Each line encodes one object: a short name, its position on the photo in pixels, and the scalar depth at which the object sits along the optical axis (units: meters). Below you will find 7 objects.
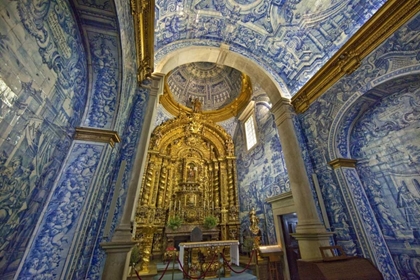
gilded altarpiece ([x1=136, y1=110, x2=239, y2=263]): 7.11
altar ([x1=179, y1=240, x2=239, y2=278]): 4.58
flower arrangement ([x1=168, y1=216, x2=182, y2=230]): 6.86
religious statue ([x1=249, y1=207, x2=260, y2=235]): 5.85
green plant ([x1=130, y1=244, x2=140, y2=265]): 4.27
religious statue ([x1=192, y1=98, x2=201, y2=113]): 9.81
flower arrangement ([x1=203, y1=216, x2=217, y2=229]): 7.25
